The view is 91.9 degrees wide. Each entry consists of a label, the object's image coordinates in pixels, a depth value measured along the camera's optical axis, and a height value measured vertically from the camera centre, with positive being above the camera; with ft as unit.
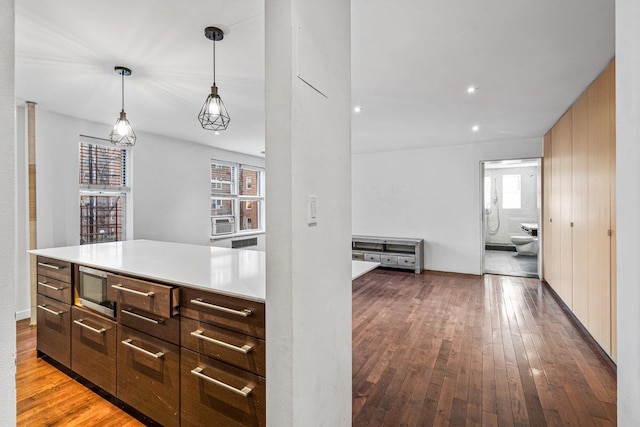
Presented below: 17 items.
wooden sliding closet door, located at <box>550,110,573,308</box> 12.03 +0.07
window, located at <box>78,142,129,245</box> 13.74 +0.82
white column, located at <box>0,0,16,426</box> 1.77 -0.07
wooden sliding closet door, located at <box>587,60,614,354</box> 8.43 -0.08
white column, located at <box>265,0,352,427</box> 3.76 +0.01
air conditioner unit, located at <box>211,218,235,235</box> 19.88 -1.06
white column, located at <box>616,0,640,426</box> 2.66 +0.04
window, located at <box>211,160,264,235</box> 20.28 +0.81
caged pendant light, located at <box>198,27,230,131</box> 6.74 +2.43
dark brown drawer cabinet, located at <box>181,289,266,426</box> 4.58 -2.39
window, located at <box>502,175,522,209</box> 27.91 +1.46
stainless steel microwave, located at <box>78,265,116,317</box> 6.66 -1.83
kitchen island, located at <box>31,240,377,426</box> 4.73 -2.25
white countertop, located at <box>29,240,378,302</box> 5.28 -1.20
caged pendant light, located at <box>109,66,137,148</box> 8.35 +2.15
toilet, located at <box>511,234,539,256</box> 24.62 -2.94
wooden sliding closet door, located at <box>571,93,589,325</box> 10.16 -0.08
